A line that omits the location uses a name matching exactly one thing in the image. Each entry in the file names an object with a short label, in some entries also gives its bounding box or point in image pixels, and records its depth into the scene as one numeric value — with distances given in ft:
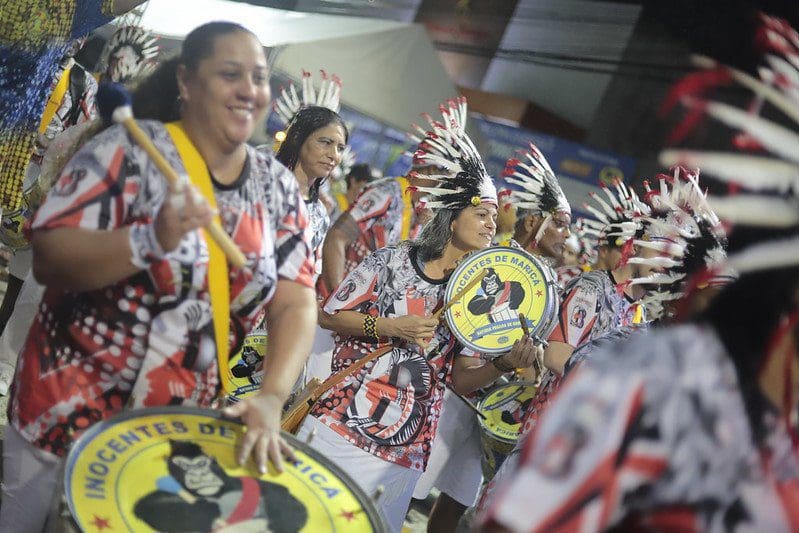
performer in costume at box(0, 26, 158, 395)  9.16
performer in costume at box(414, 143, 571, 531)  16.80
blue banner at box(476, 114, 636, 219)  52.80
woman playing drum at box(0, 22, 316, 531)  6.65
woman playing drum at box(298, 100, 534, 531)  12.26
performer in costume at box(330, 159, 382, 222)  32.50
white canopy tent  35.06
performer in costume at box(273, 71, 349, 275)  16.40
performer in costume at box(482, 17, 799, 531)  4.23
